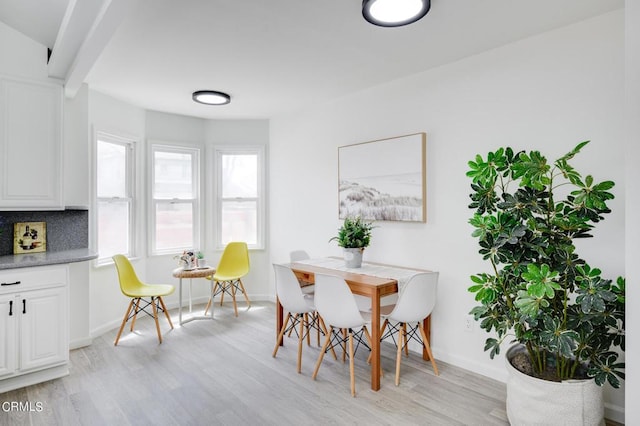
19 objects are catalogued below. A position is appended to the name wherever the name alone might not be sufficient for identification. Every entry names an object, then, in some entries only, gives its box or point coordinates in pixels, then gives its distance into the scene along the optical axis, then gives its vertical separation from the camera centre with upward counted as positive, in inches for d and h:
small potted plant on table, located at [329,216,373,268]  138.6 -11.5
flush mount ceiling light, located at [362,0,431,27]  85.4 +47.5
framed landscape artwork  134.3 +12.5
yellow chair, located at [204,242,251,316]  192.2 -28.9
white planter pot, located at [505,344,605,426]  80.7 -41.8
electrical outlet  121.3 -36.2
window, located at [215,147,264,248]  208.7 +8.4
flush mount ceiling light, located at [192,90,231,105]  154.9 +48.0
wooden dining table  110.3 -24.5
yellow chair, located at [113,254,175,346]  147.3 -32.1
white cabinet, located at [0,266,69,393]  106.7 -34.1
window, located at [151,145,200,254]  191.5 +6.4
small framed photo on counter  129.1 -9.3
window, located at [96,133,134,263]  164.1 +7.0
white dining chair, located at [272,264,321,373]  123.0 -28.0
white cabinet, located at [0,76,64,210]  115.4 +20.9
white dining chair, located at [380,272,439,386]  111.0 -28.0
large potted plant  78.4 -17.9
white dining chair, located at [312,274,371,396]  108.9 -28.3
